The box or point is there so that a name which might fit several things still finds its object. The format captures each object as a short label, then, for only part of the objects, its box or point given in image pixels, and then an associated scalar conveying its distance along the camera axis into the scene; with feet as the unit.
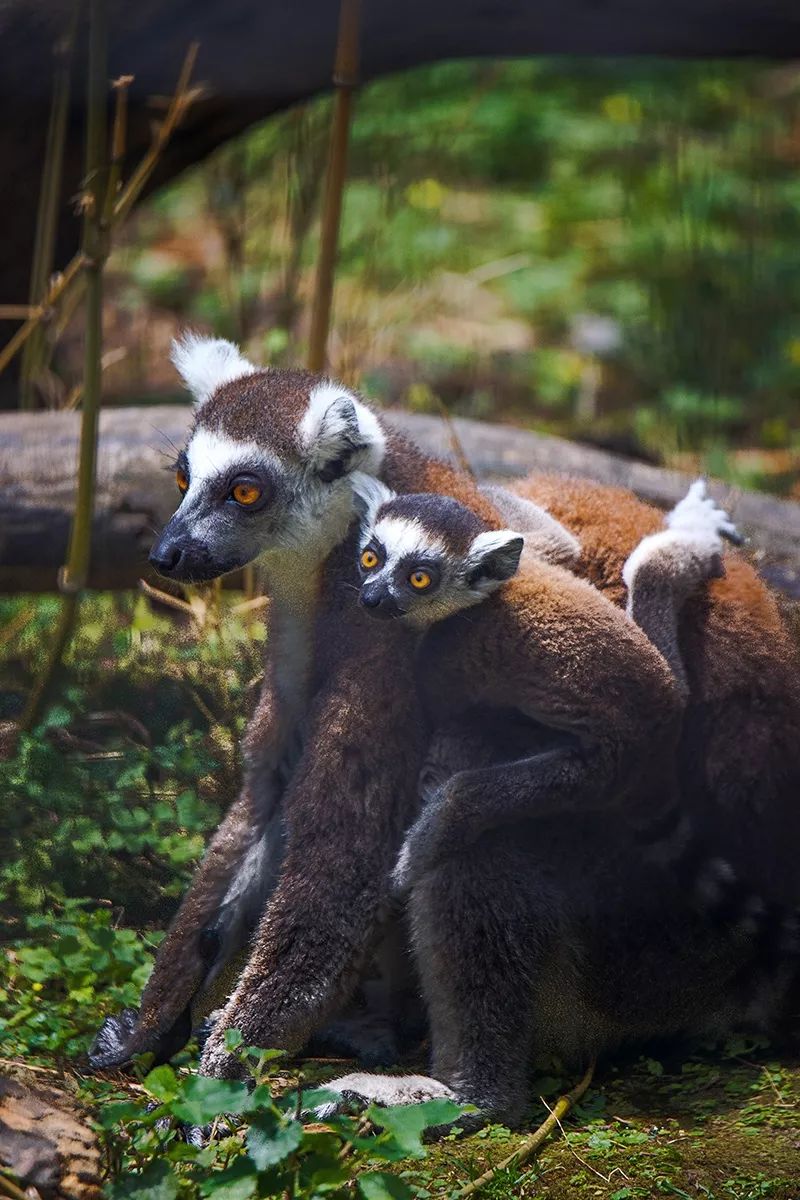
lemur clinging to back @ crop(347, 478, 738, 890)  24.26
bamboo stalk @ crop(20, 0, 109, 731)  28.81
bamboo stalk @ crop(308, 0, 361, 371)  30.55
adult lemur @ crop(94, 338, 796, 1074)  24.50
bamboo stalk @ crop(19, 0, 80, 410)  38.45
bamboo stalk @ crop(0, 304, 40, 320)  43.62
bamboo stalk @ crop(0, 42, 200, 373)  36.29
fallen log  40.68
